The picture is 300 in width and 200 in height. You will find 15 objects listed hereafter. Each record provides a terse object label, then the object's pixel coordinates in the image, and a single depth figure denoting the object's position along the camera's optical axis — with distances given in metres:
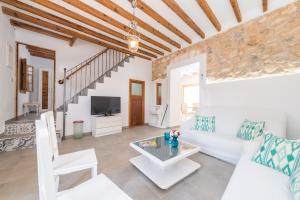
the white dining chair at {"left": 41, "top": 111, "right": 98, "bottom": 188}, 1.32
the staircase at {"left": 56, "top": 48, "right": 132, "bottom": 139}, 4.40
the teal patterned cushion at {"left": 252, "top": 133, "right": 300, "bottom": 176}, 1.21
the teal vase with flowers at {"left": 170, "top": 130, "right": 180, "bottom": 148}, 2.08
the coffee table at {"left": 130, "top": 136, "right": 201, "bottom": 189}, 1.70
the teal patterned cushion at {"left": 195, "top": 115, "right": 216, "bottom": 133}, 2.81
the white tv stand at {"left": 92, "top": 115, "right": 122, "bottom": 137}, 3.94
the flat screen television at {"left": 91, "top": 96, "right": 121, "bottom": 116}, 4.10
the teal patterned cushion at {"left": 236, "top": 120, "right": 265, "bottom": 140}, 2.17
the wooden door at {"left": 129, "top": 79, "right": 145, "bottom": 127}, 5.32
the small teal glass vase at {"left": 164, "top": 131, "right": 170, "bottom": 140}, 2.34
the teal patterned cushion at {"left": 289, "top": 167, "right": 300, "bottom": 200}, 0.85
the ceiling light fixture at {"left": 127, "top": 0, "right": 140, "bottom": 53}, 2.06
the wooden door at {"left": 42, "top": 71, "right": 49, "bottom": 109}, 5.68
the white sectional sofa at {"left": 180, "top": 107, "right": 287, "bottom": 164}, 2.17
